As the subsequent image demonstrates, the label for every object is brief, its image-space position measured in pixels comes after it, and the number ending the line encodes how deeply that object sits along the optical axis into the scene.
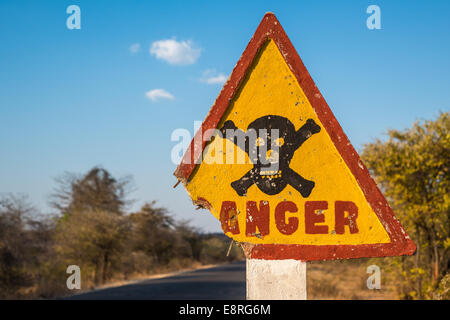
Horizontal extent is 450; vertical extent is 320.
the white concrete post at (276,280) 1.72
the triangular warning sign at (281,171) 1.74
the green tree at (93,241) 20.70
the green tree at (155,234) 32.34
